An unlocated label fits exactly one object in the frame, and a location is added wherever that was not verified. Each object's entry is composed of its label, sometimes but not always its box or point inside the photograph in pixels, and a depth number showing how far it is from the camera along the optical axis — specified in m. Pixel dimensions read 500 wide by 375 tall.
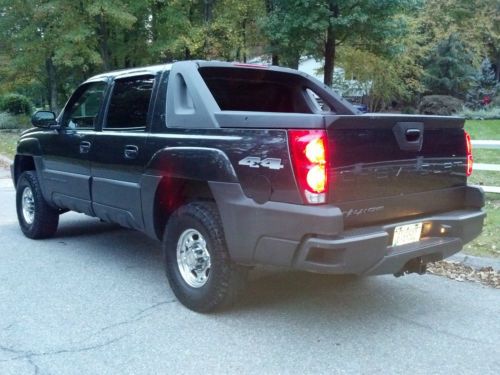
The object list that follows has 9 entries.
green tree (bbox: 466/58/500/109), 28.50
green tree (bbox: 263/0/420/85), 17.33
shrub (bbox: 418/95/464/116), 25.36
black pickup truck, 3.35
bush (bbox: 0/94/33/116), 37.00
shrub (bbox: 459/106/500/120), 22.95
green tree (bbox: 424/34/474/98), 27.84
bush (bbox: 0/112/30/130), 29.26
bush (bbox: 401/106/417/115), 28.44
